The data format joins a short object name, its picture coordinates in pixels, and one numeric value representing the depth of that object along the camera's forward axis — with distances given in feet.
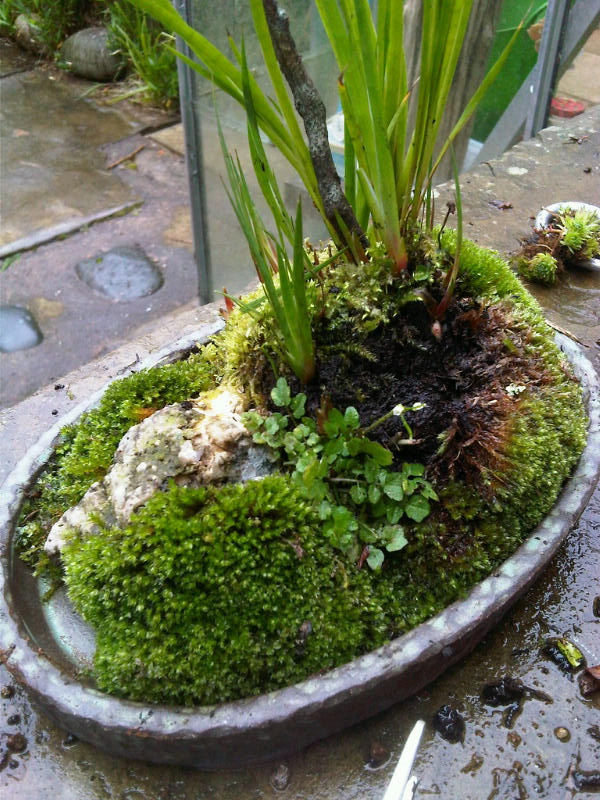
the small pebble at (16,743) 1.04
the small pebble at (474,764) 1.02
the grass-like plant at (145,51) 4.86
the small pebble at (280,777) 1.01
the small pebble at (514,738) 1.05
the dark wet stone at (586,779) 1.01
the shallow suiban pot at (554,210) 2.08
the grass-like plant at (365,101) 0.90
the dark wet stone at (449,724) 1.05
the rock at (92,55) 5.19
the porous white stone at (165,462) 1.01
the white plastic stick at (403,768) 0.92
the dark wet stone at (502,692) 1.08
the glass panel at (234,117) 2.28
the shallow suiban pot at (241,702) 0.91
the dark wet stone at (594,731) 1.05
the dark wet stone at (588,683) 1.10
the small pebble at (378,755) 1.02
